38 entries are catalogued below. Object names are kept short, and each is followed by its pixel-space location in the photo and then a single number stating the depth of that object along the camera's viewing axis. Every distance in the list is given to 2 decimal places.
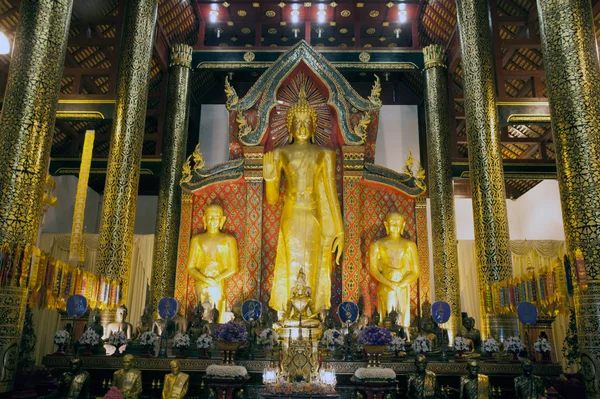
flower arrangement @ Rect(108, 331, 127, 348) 7.07
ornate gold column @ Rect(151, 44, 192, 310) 10.35
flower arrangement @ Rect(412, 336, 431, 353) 6.95
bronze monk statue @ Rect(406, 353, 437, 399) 5.66
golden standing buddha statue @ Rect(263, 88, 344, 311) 9.44
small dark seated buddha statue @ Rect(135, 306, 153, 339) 7.59
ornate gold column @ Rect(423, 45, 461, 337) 10.29
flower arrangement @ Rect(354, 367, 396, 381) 5.90
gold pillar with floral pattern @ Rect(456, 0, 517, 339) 7.96
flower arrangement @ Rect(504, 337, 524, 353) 6.76
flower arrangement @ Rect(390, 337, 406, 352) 7.07
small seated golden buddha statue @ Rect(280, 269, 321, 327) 7.52
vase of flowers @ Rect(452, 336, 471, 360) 7.11
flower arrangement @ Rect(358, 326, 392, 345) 6.32
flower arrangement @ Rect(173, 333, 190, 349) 7.02
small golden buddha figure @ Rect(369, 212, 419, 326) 9.38
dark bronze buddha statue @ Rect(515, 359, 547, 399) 5.34
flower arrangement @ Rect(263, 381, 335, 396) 5.59
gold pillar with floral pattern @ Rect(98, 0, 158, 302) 8.34
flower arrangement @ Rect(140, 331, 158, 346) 7.12
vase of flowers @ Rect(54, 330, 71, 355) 6.91
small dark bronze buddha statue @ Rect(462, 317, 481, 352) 7.44
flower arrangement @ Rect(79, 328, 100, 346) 6.93
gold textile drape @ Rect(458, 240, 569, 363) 13.53
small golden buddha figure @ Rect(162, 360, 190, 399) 5.75
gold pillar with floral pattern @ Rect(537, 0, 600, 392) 5.08
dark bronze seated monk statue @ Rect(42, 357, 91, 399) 5.48
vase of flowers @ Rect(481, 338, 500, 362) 6.95
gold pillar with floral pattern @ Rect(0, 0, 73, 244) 5.39
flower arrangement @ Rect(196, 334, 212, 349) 6.91
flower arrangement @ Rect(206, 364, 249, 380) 5.95
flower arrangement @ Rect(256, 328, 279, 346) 7.65
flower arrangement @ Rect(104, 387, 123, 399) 4.93
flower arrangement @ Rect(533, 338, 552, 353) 6.62
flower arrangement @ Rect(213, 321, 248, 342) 6.39
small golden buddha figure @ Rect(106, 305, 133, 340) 7.97
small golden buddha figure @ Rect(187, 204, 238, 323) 9.61
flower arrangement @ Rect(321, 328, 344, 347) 7.30
